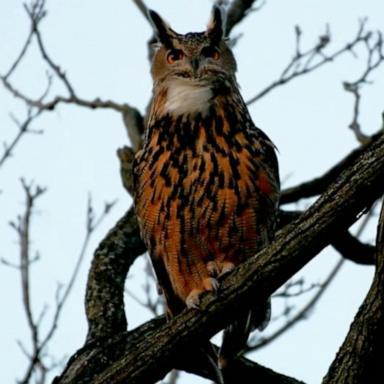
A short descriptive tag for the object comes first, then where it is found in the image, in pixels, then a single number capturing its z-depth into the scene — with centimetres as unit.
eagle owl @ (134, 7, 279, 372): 921
